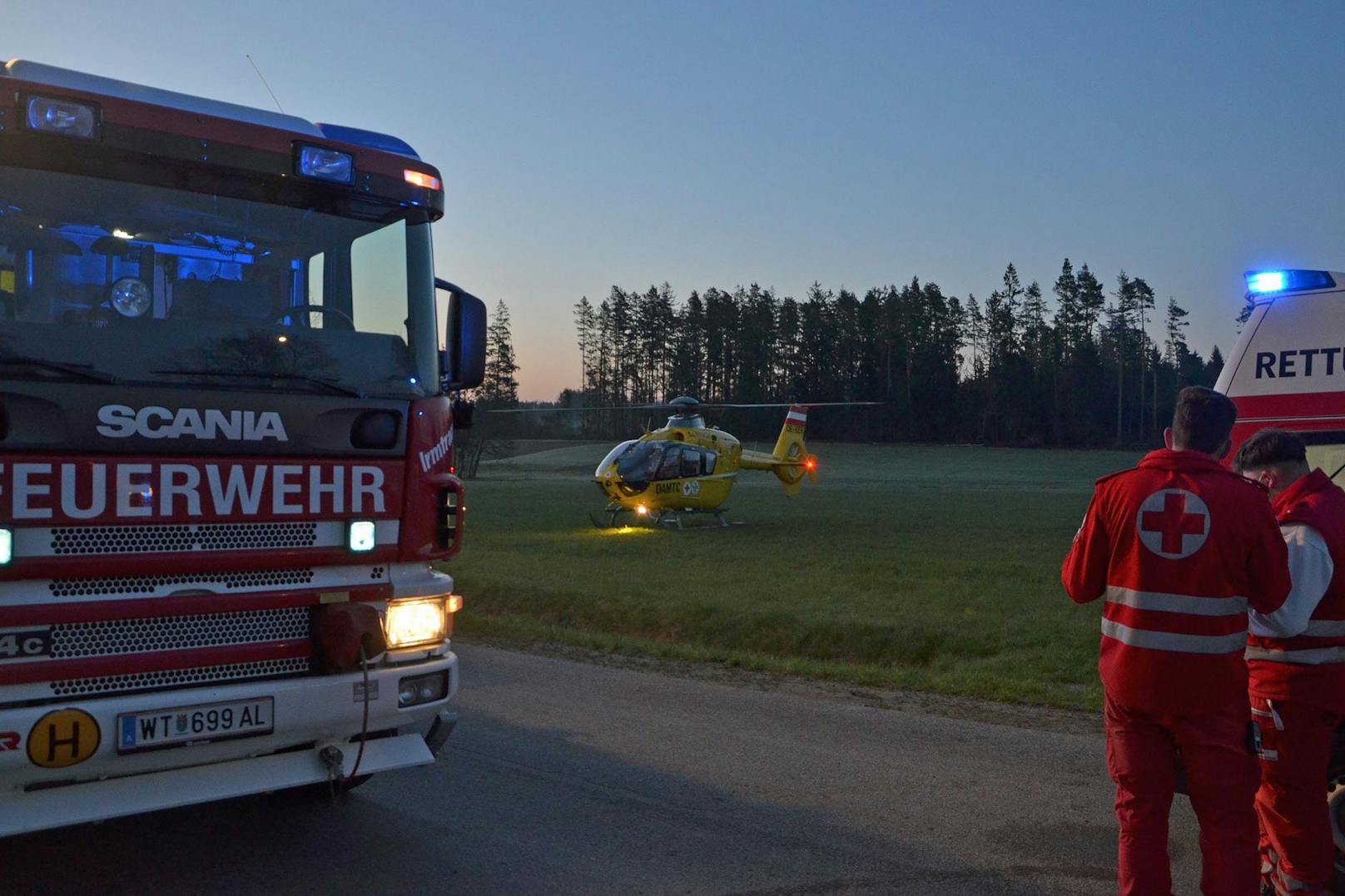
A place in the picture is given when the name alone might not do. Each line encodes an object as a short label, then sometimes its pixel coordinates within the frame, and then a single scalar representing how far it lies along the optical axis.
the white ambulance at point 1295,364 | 4.68
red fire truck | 3.89
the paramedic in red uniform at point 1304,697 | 3.79
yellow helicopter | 28.45
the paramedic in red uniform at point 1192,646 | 3.49
